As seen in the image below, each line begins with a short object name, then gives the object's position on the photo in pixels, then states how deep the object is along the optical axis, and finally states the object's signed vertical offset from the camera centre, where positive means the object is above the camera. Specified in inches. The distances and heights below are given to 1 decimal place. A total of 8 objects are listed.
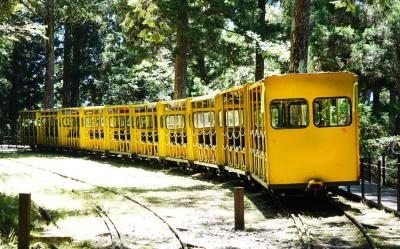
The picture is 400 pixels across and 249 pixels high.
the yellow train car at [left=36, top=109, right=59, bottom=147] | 1541.6 +9.5
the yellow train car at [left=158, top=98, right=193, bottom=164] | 898.1 -4.3
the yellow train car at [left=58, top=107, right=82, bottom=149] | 1412.4 +8.2
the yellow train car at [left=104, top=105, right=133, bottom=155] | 1154.7 +2.4
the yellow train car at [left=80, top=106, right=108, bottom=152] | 1272.1 +2.3
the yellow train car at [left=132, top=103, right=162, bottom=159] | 1033.5 -1.8
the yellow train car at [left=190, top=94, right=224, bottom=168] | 770.5 -5.9
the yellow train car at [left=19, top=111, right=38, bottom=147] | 1674.5 +13.2
